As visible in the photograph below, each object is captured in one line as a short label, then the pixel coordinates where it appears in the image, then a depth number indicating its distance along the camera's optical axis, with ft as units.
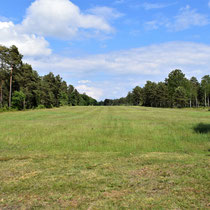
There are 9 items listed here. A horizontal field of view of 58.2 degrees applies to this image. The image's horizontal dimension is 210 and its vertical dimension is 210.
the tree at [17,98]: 179.63
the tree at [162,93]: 344.69
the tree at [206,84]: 296.79
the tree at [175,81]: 335.06
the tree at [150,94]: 367.68
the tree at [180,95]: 306.76
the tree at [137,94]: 475.31
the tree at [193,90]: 317.32
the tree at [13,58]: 171.73
